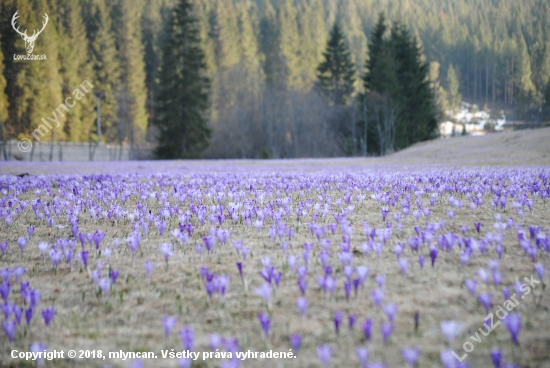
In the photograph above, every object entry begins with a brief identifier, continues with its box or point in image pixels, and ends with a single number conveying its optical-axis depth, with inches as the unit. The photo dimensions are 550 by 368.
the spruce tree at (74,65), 1659.7
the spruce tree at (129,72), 1989.7
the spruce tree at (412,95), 1606.8
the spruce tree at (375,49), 1670.8
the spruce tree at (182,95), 1425.9
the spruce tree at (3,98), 1368.5
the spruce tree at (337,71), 2017.7
